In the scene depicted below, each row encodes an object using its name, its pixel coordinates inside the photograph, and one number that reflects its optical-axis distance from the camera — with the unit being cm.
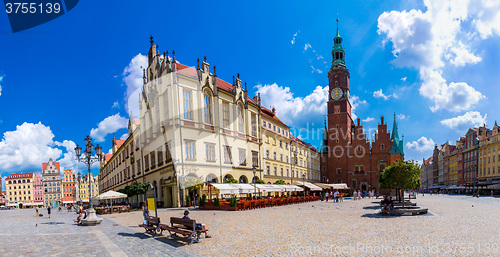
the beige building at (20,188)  12744
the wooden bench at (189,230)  1116
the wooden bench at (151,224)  1330
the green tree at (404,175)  2233
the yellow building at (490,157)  6862
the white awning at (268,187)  3390
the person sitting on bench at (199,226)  1148
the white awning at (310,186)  4697
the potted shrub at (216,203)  2917
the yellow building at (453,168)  9781
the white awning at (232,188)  2934
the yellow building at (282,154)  5099
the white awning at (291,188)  3966
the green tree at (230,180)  3532
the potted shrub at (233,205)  2777
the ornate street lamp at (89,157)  1936
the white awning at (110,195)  3309
